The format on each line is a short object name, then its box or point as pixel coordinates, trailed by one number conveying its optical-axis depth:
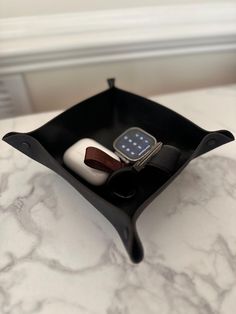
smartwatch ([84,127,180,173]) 0.45
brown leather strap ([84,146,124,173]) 0.45
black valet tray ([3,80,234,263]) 0.39
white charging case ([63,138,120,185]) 0.46
